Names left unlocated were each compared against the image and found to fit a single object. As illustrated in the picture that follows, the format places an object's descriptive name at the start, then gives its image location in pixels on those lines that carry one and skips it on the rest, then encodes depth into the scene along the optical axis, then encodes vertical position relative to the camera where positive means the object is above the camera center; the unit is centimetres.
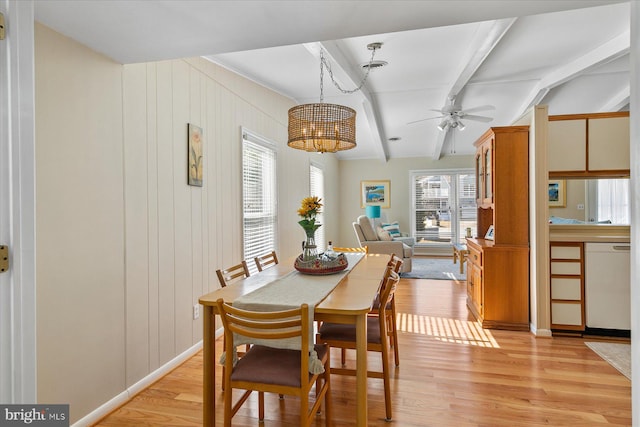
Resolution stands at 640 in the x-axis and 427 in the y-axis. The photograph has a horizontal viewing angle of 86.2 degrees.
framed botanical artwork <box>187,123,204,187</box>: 286 +48
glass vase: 251 -28
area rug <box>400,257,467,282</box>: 583 -113
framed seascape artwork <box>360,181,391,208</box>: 877 +43
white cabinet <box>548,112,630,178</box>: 318 +60
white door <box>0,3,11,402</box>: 107 -2
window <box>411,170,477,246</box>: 834 +9
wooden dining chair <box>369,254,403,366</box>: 256 -83
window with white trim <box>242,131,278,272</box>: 383 +18
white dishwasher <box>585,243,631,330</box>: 311 -70
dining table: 169 -52
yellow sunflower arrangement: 235 -1
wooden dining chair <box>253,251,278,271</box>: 274 -44
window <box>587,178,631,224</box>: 582 +14
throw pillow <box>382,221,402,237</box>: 733 -41
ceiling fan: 451 +129
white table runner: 166 -47
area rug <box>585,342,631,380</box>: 256 -119
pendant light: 275 +71
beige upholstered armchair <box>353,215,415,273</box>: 586 -57
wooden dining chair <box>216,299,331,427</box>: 154 -76
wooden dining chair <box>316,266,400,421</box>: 204 -79
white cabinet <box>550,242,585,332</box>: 319 -72
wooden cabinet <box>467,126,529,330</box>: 338 -31
